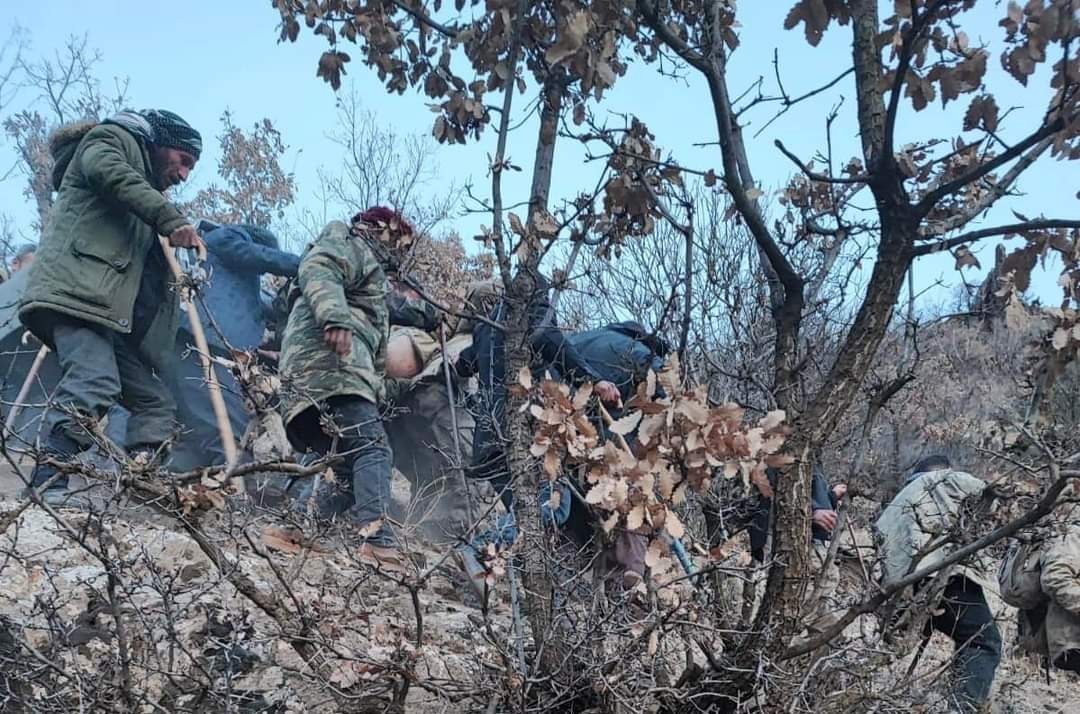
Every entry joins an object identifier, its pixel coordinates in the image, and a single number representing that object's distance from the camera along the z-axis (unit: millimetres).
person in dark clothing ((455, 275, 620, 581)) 2896
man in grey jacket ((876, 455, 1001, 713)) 3932
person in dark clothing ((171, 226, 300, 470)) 5313
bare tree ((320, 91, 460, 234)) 12430
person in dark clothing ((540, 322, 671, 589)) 3156
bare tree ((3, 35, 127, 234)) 13961
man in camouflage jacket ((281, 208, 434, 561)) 3893
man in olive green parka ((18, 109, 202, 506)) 3824
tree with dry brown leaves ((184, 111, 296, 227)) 15766
